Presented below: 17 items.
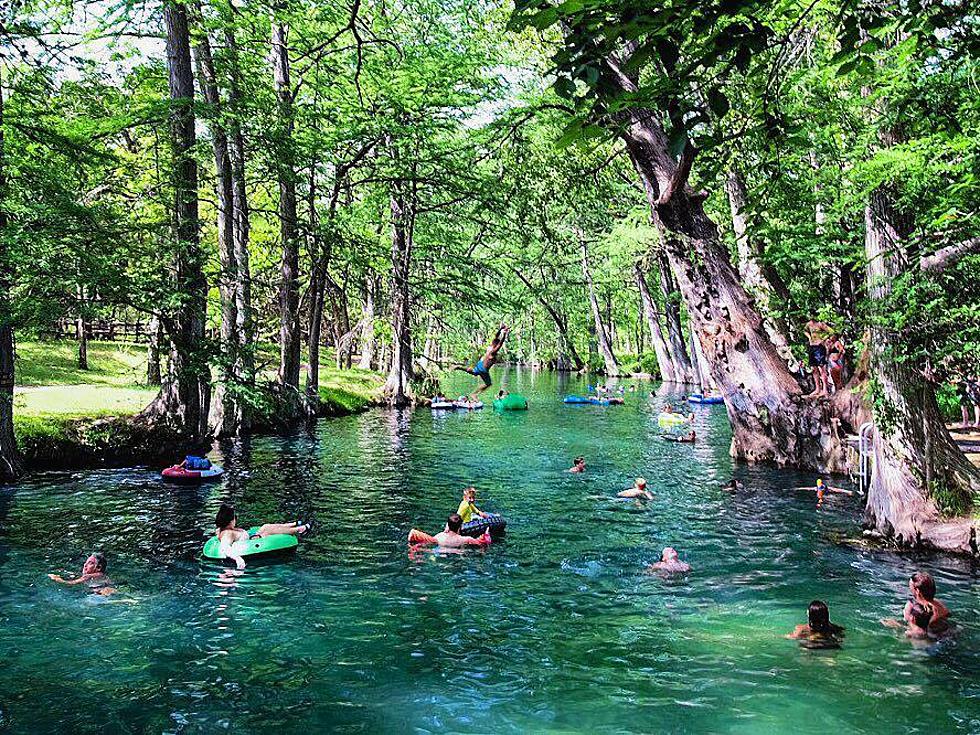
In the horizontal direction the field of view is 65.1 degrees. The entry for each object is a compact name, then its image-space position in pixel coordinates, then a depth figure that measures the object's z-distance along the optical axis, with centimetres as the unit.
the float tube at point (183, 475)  1962
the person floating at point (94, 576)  1194
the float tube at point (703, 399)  4531
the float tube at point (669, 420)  3456
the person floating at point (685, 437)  2945
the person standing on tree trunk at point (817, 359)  2139
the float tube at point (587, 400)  4544
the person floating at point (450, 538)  1462
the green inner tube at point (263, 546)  1363
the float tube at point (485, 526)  1505
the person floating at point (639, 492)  1928
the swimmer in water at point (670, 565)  1330
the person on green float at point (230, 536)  1350
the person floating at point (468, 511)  1566
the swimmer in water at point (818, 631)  1009
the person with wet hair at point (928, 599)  1041
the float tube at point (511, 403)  4200
